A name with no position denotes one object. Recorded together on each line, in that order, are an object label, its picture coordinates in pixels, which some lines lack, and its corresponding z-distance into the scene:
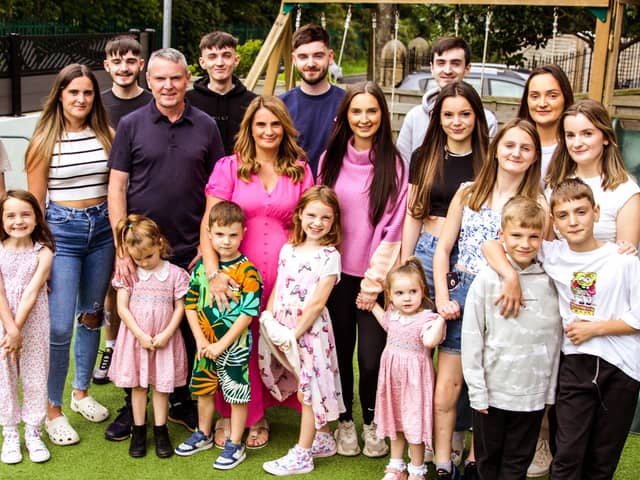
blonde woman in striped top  4.50
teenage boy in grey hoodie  4.81
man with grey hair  4.46
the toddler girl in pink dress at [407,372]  4.08
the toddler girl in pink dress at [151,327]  4.45
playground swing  6.66
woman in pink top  4.31
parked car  12.68
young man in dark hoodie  5.38
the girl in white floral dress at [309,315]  4.27
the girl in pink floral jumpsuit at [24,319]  4.29
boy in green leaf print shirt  4.27
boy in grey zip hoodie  3.66
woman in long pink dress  4.37
